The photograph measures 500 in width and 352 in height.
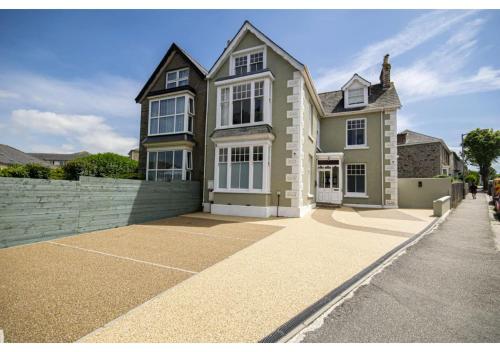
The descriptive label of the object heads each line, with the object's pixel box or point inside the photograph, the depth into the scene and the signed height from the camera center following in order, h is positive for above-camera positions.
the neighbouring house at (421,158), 25.25 +3.17
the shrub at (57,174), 14.26 +0.38
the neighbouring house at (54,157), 76.44 +7.62
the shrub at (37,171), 12.93 +0.50
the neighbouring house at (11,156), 36.23 +3.92
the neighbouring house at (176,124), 14.34 +3.72
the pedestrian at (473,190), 23.88 -0.32
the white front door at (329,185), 15.94 -0.02
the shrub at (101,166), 15.37 +1.03
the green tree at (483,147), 39.66 +7.09
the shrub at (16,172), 12.57 +0.39
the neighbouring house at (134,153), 52.20 +6.38
